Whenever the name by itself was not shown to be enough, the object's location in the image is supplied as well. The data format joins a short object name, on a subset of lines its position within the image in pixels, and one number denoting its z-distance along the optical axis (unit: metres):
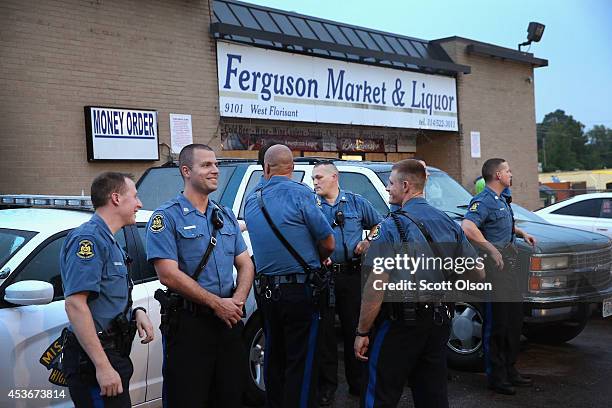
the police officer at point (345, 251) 5.48
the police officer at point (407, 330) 3.76
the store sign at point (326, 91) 12.22
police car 3.77
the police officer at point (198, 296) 3.74
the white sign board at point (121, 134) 10.18
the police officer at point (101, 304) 3.21
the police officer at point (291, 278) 4.37
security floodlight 19.14
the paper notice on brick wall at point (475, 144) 17.80
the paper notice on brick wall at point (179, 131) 11.27
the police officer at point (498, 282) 5.80
